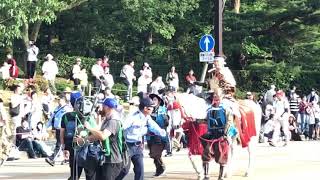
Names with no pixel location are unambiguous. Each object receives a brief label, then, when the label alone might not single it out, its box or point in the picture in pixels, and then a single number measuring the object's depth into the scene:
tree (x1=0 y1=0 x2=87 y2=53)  28.91
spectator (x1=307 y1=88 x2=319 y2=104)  30.69
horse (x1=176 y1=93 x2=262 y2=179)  14.41
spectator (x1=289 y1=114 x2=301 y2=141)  27.00
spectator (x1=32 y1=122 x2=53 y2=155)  20.50
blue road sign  21.70
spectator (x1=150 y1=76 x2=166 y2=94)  30.92
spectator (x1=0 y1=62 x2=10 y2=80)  30.39
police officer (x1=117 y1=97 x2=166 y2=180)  12.66
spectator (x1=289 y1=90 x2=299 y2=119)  29.42
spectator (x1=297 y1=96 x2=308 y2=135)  29.21
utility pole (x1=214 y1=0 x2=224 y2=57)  21.33
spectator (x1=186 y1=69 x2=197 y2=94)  33.25
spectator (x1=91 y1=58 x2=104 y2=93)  31.04
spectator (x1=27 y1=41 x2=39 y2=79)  32.19
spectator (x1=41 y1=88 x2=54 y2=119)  24.37
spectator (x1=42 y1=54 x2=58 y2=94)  30.20
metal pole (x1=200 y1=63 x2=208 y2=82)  40.87
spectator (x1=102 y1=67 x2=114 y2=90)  30.46
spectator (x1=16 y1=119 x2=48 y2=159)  20.30
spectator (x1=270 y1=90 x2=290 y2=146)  23.94
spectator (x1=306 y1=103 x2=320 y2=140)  29.31
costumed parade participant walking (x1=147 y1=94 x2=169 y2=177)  14.84
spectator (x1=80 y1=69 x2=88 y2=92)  31.75
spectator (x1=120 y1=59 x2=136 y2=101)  32.48
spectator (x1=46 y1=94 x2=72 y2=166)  16.96
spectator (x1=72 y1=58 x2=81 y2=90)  32.16
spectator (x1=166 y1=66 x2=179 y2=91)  33.87
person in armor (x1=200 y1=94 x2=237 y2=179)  13.79
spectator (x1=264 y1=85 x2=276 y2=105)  26.37
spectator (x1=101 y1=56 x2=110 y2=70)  32.43
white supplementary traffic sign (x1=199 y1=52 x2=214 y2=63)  21.16
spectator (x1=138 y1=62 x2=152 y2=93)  31.95
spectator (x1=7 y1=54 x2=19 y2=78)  31.23
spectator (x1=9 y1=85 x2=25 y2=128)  21.66
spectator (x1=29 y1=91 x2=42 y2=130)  22.27
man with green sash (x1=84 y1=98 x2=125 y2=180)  10.21
